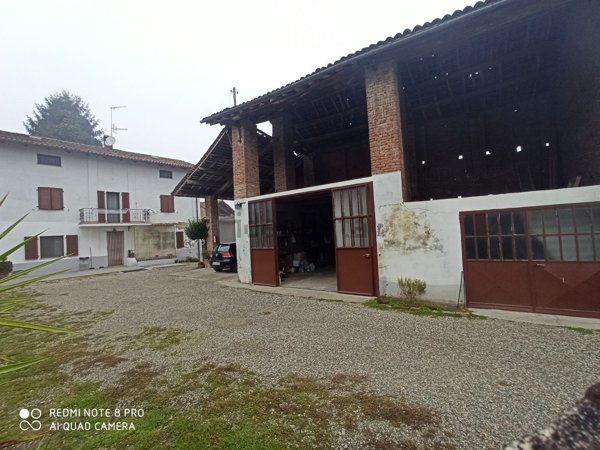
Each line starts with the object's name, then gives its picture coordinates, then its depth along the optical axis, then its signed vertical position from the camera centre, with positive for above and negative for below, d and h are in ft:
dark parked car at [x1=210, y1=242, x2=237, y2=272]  44.27 -3.66
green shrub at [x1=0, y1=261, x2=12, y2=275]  45.55 -3.44
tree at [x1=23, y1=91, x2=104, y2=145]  106.73 +48.09
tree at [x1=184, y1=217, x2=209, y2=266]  53.72 +1.29
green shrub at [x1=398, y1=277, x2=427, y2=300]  21.22 -4.82
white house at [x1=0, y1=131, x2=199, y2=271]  54.24 +8.72
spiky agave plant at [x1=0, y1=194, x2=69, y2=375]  4.30 -1.21
